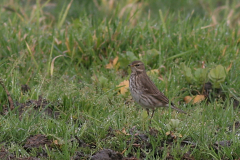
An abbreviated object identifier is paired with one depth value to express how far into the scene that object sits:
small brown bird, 11.82
